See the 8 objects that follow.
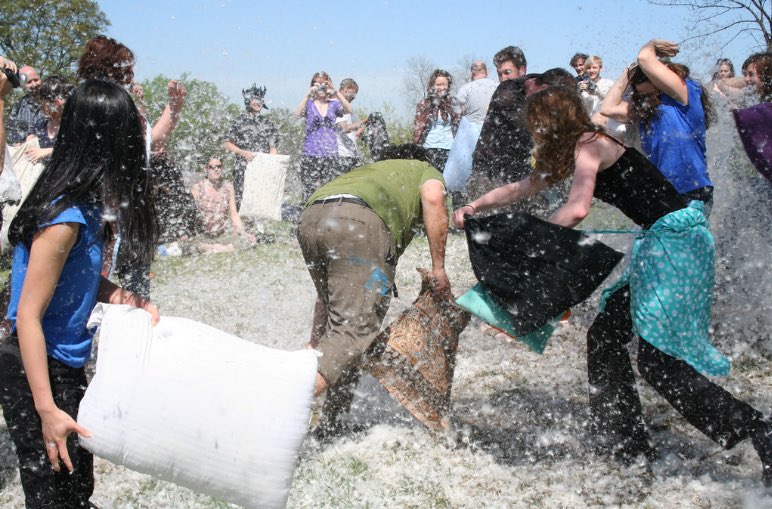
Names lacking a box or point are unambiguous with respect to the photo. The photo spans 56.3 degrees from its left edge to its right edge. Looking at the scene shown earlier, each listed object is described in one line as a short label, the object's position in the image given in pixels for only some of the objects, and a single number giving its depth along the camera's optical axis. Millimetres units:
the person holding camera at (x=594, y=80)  6617
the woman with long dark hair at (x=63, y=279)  1935
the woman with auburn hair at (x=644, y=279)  2982
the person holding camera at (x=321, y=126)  8789
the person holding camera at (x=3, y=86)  3420
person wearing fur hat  9562
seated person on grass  8711
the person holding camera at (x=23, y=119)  7223
